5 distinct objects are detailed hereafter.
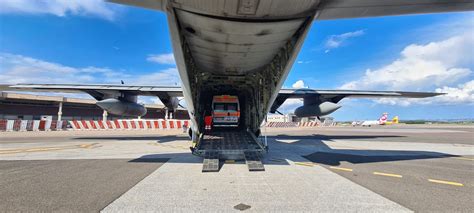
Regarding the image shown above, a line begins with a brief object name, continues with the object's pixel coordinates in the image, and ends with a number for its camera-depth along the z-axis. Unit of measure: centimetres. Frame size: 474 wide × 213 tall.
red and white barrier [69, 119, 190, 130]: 2675
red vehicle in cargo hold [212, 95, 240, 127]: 1337
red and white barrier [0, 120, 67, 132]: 2402
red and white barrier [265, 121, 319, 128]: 4522
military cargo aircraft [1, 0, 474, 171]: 514
